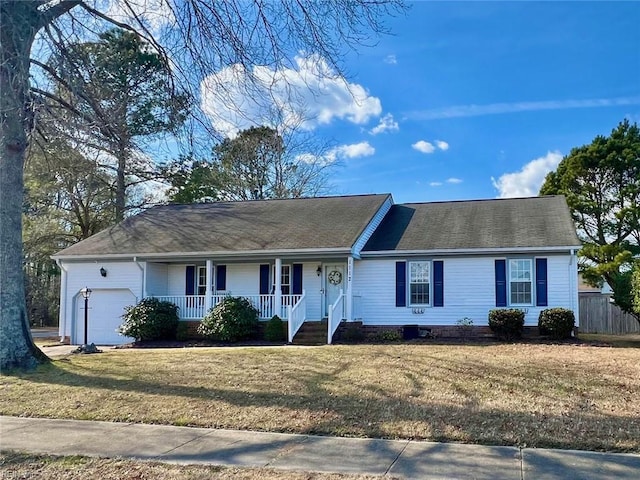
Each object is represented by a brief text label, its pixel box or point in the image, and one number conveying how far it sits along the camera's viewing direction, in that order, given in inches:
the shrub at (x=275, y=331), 677.3
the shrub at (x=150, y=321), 717.9
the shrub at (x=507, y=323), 643.5
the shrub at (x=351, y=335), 671.8
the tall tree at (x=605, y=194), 968.9
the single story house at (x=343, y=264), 682.2
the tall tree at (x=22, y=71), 349.4
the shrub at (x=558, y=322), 634.2
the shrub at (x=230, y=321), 685.9
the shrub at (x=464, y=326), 686.5
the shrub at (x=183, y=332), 730.8
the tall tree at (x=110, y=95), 396.2
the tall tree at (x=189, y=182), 1144.2
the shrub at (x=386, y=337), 670.7
